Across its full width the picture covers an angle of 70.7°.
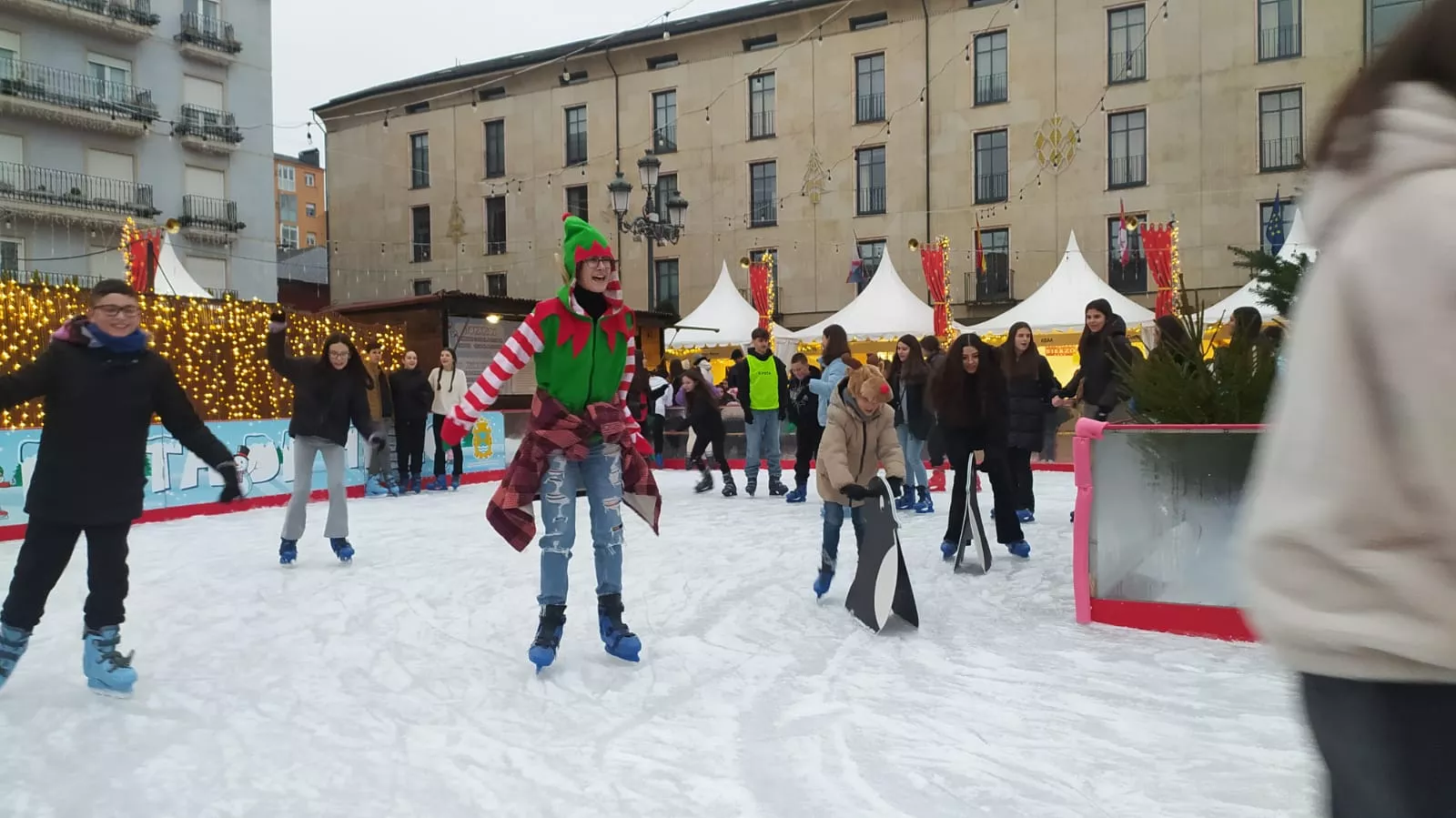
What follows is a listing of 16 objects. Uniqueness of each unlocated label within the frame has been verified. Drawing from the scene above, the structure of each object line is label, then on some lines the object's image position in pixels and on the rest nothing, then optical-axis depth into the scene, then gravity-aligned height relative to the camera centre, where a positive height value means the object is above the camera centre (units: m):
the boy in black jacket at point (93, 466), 3.56 -0.28
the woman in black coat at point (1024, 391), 7.23 -0.11
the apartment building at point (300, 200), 74.44 +13.60
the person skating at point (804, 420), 9.91 -0.42
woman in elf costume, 3.96 -0.17
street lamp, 14.78 +2.52
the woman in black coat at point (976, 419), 6.40 -0.27
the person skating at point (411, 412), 10.89 -0.31
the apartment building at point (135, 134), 24.58 +6.48
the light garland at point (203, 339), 9.41 +0.47
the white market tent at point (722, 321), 20.94 +1.19
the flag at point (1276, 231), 19.95 +2.82
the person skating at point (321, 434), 6.35 -0.32
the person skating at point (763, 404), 9.96 -0.25
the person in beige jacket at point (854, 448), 5.04 -0.35
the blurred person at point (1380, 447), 0.95 -0.07
